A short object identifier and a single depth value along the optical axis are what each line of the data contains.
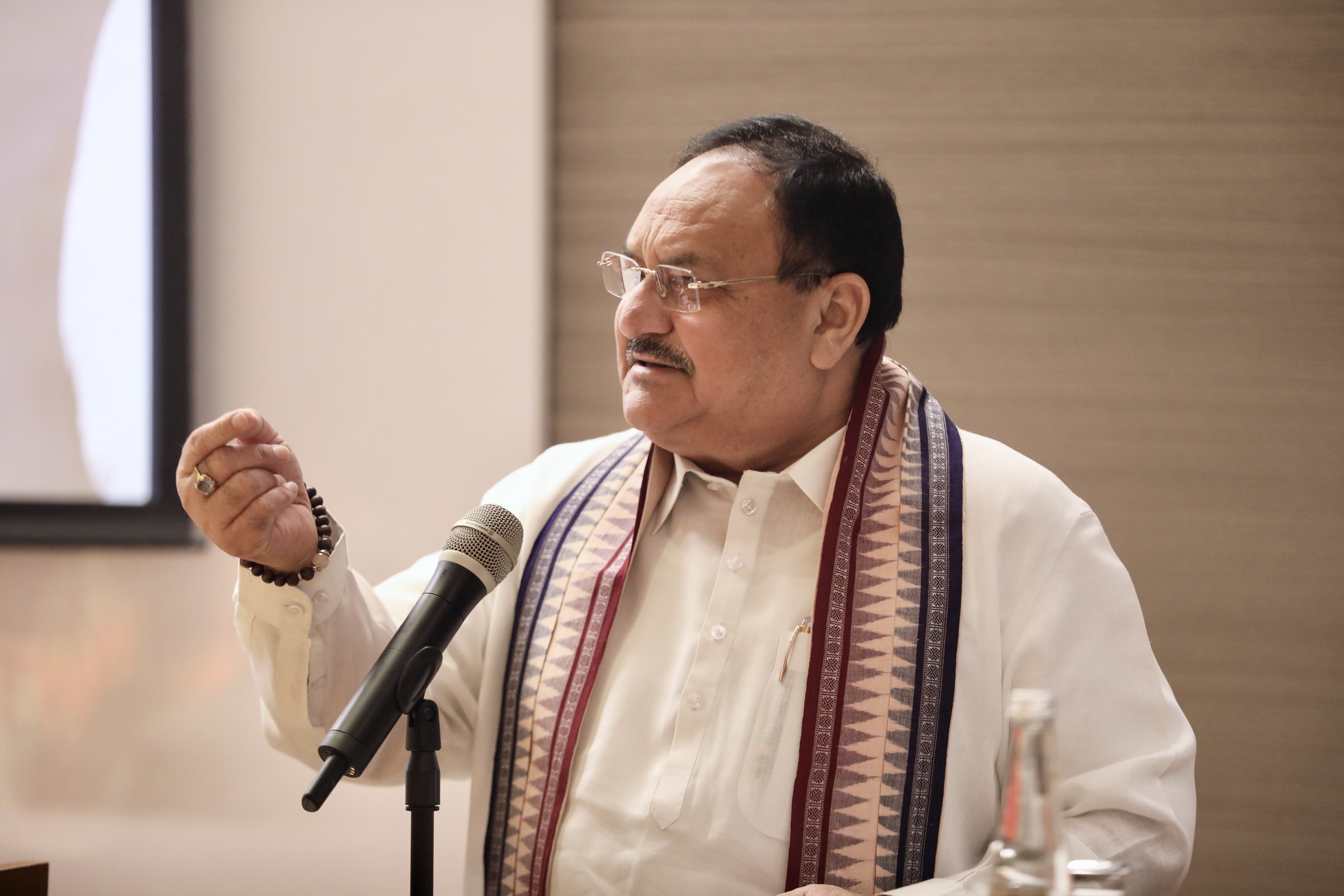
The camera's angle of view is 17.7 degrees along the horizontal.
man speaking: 3.13
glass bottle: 2.66
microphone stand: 2.99
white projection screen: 3.54
